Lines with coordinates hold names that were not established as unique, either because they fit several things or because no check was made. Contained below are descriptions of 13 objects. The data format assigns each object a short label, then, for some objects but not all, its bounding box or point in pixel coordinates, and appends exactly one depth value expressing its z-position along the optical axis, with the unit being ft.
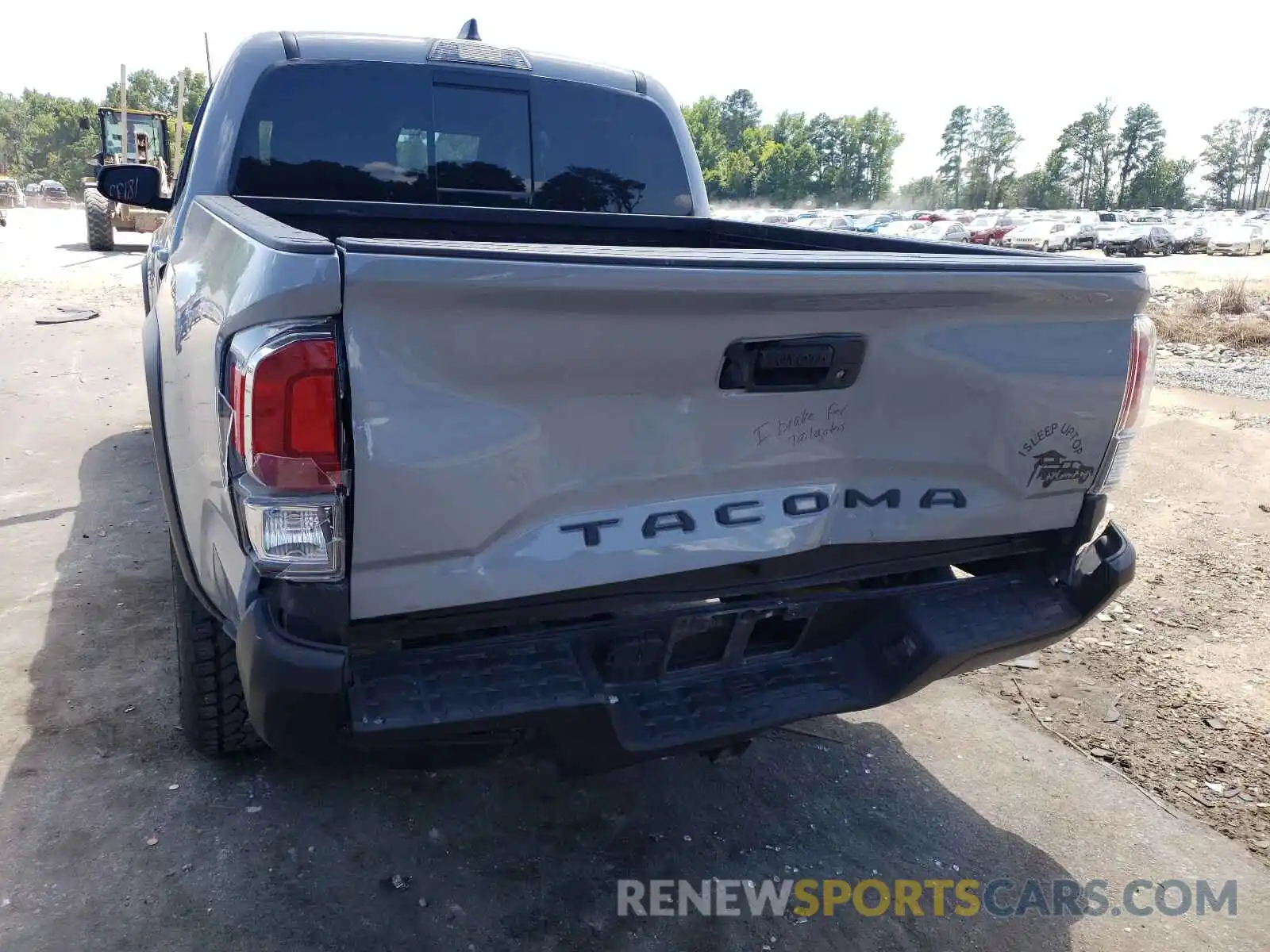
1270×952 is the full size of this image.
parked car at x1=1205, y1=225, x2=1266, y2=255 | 130.21
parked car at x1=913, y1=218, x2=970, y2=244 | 133.22
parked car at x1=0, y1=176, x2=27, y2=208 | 166.40
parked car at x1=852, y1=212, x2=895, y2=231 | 169.61
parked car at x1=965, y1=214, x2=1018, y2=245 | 135.54
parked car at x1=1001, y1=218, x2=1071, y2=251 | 129.08
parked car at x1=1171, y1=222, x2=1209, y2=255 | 136.77
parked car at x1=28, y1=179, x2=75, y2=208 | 204.23
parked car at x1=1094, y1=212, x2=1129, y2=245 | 131.44
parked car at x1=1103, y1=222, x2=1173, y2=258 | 127.85
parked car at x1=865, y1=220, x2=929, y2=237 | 147.84
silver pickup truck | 5.73
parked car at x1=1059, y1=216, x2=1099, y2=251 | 134.62
